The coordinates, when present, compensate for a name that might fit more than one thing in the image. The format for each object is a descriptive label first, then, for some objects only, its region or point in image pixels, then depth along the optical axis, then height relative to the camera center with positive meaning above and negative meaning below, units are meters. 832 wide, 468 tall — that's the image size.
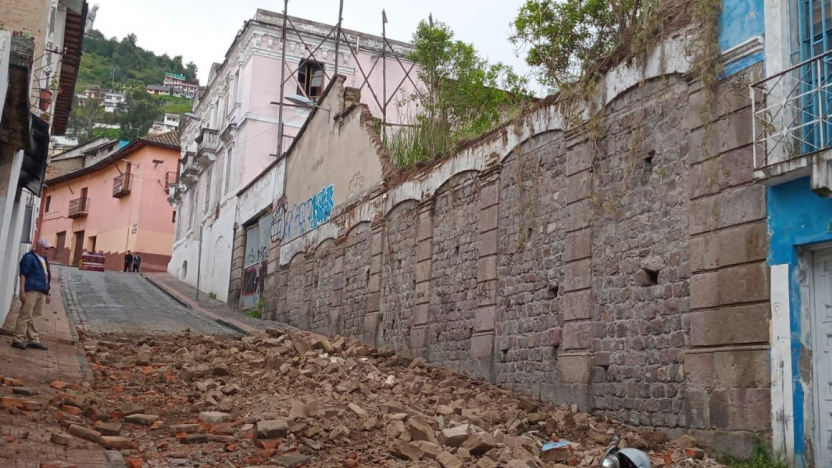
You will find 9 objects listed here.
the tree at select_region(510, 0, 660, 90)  11.13 +4.89
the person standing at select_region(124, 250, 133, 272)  42.56 +4.21
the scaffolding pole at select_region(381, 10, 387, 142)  31.49 +12.32
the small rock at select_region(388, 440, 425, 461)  7.43 -0.86
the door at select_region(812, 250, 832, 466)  7.06 +0.21
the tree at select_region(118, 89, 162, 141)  79.94 +22.23
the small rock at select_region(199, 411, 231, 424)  8.49 -0.72
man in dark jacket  11.58 +0.65
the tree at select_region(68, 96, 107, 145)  77.94 +21.68
